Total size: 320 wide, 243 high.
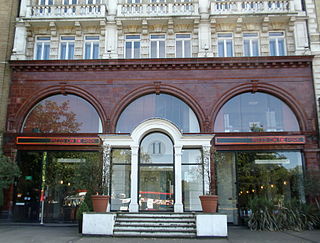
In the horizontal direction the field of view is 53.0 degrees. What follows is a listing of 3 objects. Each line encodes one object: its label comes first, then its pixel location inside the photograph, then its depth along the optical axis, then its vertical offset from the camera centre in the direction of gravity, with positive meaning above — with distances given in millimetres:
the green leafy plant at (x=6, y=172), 16719 +950
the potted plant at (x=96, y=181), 14172 +461
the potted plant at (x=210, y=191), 13805 -22
